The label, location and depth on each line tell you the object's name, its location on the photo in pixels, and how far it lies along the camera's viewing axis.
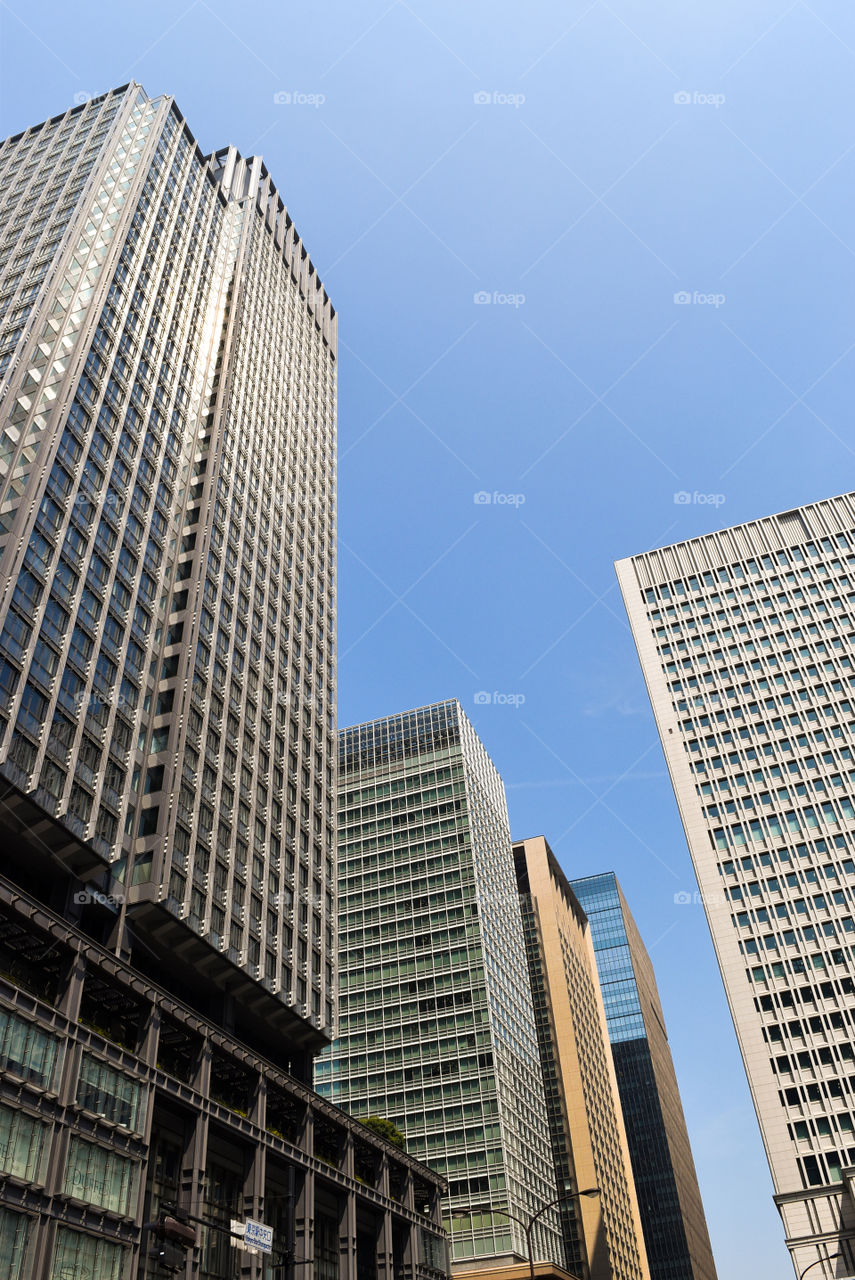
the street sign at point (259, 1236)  42.47
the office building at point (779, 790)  85.50
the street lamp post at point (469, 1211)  88.19
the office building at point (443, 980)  92.94
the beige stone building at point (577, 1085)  120.94
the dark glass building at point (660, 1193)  181.25
